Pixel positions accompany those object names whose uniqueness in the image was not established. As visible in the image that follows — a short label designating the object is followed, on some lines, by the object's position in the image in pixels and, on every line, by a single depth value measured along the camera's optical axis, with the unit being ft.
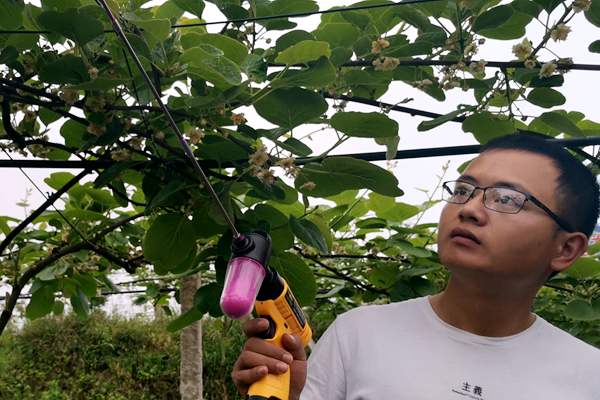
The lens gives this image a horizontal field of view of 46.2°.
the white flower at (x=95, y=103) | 3.06
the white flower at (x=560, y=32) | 3.03
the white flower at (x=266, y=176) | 3.07
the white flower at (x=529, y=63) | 3.19
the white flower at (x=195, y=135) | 3.04
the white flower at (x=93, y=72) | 2.81
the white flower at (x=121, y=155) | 3.45
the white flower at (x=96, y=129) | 3.20
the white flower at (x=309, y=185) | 3.20
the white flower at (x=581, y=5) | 2.93
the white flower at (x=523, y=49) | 3.21
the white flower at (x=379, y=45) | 3.11
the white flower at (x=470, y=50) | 3.16
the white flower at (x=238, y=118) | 3.08
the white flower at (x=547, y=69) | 3.20
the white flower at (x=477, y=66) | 3.16
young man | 3.00
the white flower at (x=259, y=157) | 3.09
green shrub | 16.85
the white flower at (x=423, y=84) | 3.40
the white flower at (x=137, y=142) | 3.44
